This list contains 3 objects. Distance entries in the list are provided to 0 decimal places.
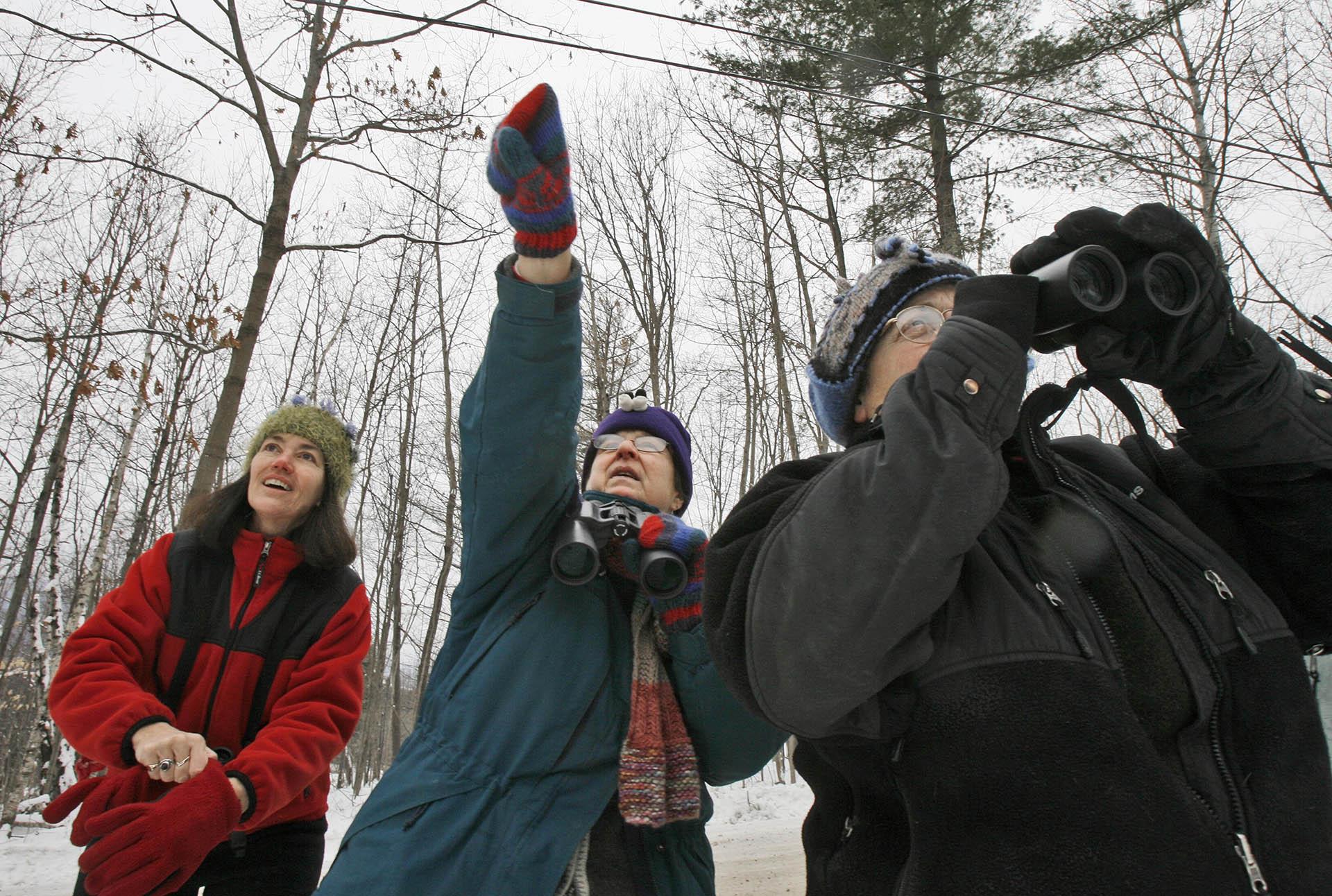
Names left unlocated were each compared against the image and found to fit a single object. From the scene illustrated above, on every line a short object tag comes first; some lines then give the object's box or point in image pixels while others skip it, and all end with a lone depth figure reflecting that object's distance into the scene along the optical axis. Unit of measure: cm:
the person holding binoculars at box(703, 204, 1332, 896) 92
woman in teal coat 152
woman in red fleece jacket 175
